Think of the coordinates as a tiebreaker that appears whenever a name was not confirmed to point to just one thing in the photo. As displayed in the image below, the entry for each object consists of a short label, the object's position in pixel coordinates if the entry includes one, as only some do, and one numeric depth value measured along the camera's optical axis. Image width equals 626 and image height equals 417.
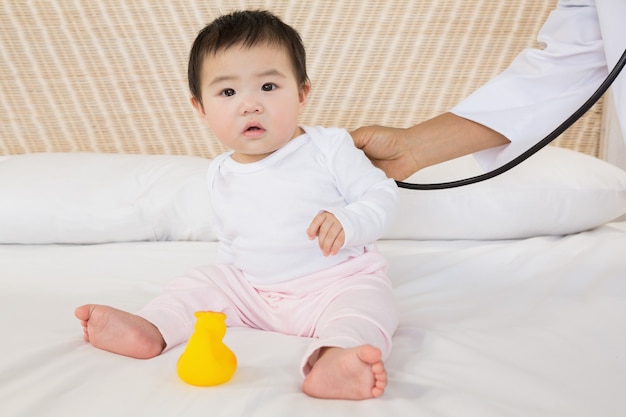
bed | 0.90
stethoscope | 1.25
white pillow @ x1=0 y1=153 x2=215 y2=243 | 1.70
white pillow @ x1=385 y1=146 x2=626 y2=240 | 1.68
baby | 1.17
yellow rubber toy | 0.89
